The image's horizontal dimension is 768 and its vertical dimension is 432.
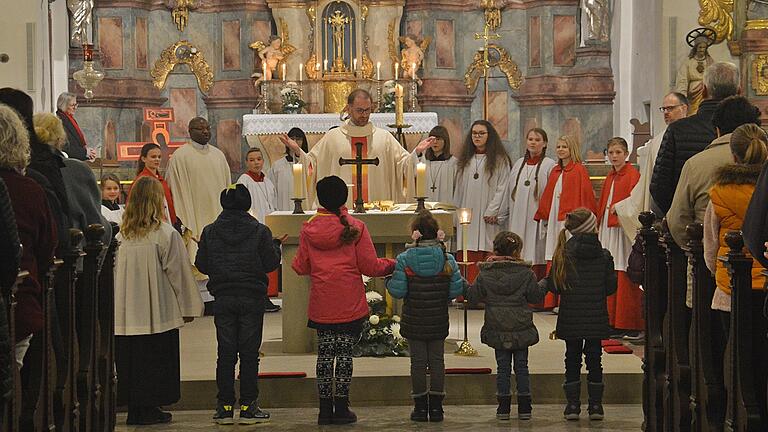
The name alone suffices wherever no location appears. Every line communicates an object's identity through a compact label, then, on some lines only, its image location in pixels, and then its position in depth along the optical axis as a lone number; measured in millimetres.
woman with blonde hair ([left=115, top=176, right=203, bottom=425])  8828
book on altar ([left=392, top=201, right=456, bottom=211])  10906
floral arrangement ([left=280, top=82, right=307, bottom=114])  19516
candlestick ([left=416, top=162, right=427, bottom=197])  10289
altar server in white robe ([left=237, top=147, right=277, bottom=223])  13836
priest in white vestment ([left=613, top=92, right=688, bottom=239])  10070
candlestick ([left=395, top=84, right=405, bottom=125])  11067
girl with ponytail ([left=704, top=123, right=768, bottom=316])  6371
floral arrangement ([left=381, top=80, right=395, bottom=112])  19672
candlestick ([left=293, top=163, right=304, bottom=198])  10344
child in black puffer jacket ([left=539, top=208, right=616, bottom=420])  8828
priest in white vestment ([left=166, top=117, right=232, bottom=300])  13258
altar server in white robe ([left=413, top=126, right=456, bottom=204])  14258
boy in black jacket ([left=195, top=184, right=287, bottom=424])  8781
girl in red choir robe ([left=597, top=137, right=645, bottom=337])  11711
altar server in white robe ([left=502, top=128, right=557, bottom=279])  13547
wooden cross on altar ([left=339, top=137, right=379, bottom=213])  10484
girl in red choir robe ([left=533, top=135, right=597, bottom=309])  12828
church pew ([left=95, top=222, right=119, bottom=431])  7855
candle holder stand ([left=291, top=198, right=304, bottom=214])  10431
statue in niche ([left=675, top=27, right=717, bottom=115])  15102
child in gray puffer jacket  8789
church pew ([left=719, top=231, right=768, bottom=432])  5637
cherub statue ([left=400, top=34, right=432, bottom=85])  20234
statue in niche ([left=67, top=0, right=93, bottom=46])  19406
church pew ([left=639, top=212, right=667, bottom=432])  7715
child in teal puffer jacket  8781
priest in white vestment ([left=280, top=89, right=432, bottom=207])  11648
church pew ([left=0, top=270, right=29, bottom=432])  5040
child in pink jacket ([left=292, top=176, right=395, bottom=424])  8734
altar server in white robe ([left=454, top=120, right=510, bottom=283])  13852
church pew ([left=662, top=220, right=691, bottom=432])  7094
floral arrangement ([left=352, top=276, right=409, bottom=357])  10445
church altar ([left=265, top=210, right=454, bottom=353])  10375
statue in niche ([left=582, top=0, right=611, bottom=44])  19578
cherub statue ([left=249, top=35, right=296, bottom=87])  20188
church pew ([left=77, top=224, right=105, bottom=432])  7141
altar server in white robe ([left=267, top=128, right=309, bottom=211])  14742
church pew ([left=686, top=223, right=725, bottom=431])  6461
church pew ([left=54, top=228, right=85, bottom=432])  6551
